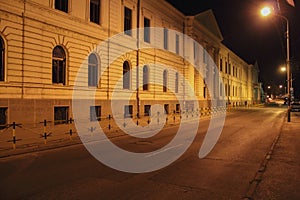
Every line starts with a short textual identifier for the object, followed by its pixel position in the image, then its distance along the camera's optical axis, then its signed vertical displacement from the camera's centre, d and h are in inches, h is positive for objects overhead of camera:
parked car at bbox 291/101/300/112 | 1770.4 -13.7
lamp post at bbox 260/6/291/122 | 830.9 +255.9
